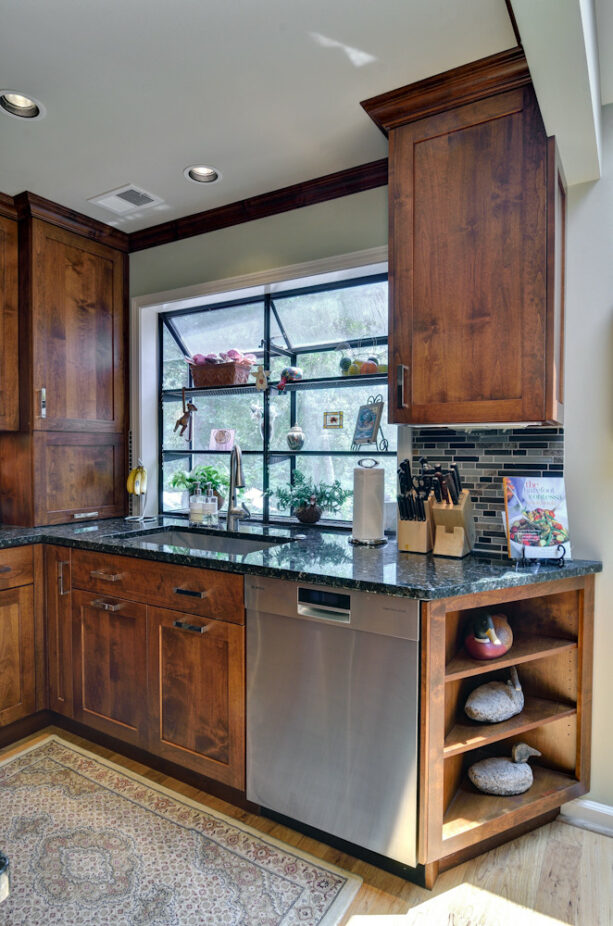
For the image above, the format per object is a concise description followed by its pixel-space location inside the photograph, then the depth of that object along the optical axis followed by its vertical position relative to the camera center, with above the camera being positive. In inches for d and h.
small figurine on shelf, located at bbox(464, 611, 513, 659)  72.1 -25.2
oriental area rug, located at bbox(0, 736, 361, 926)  63.7 -53.5
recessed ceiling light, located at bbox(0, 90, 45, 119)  78.7 +49.2
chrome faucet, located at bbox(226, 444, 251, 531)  109.7 -8.0
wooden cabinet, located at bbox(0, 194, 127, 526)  112.3 +13.9
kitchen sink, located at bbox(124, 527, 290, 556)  104.6 -18.9
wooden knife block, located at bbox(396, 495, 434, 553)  82.4 -13.2
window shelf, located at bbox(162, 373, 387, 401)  101.0 +12.1
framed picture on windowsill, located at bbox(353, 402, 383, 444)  92.0 +3.8
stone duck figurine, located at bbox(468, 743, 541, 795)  74.5 -44.5
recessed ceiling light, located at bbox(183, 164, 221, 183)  98.7 +48.9
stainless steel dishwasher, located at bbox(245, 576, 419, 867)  65.1 -33.3
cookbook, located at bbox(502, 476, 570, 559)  74.7 -9.4
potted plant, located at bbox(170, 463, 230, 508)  122.3 -7.7
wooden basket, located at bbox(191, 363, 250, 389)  116.1 +15.0
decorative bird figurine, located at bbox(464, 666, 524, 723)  73.8 -34.5
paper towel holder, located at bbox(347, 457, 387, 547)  88.9 -15.2
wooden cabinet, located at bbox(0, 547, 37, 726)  98.7 -34.9
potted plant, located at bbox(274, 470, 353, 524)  107.1 -10.3
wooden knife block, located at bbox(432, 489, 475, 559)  79.7 -11.7
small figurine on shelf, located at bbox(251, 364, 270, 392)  113.9 +13.8
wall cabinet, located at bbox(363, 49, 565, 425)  70.4 +26.4
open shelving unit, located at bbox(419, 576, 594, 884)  64.6 -36.5
